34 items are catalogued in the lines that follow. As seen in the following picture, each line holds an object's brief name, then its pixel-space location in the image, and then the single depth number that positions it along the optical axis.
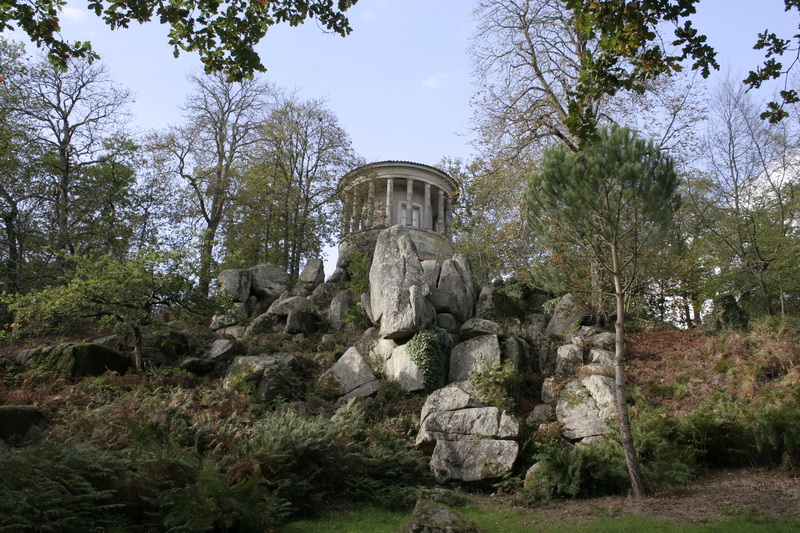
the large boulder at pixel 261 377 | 12.82
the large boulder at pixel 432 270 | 17.83
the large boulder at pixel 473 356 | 13.69
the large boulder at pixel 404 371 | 13.57
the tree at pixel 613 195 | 10.04
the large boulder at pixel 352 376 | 13.66
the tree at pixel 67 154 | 19.33
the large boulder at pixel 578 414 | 11.10
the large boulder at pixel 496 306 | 16.71
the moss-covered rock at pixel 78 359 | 12.94
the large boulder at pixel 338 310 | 17.53
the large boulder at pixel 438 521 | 6.84
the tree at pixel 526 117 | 17.69
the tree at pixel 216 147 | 24.14
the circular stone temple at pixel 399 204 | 26.14
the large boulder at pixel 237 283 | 19.59
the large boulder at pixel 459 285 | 16.47
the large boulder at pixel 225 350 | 14.81
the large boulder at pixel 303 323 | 17.23
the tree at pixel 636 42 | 5.74
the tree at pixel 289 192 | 24.34
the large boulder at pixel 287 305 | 17.88
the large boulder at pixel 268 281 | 20.34
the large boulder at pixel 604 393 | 11.60
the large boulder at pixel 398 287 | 14.59
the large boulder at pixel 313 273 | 22.36
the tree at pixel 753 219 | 18.62
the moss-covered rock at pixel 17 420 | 9.69
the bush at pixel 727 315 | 14.97
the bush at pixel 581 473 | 9.30
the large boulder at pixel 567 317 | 15.39
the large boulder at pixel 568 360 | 13.60
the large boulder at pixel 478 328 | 14.63
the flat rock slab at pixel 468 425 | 10.87
